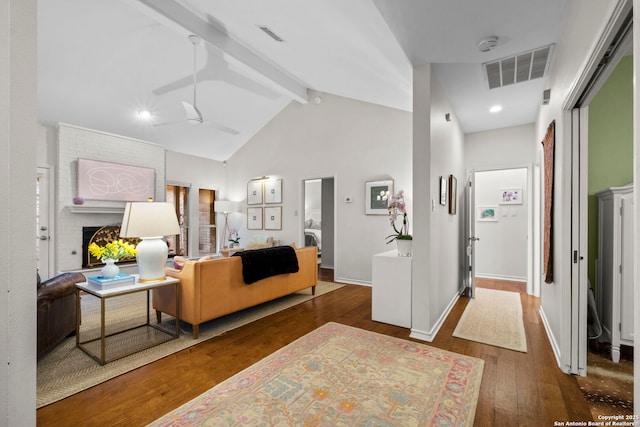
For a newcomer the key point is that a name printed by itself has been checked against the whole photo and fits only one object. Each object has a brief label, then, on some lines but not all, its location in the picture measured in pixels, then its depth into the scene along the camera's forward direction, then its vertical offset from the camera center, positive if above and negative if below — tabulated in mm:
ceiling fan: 3808 +1356
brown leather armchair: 2230 -811
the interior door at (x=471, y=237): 4098 -338
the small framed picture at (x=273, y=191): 6355 +481
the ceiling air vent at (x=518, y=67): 2621 +1405
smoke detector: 2387 +1411
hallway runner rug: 2713 -1181
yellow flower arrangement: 2471 -337
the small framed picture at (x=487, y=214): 5422 -19
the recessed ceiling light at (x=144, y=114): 5115 +1732
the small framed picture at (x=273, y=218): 6344 -118
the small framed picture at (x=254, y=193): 6734 +463
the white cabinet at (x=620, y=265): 2199 -404
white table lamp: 2543 -160
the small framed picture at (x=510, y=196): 5211 +306
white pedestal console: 3006 -813
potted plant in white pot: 3092 -257
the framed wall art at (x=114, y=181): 4914 +562
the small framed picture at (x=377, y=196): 4914 +289
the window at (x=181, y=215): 6707 -62
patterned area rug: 1646 -1156
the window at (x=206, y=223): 7223 -265
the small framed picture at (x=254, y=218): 6714 -140
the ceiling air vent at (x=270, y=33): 3375 +2127
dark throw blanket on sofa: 3199 -589
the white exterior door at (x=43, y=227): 4574 -235
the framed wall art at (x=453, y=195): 3676 +239
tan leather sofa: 2760 -825
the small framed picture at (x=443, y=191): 3166 +247
